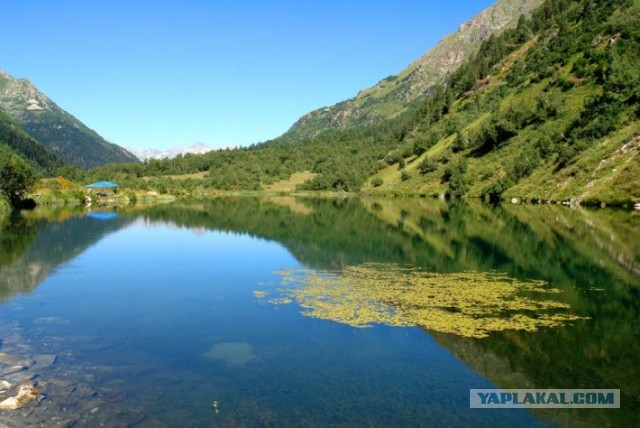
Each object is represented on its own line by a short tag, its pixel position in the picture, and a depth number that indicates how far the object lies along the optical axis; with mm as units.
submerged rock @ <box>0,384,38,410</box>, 11539
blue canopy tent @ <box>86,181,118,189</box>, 167500
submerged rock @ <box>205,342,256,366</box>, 15494
